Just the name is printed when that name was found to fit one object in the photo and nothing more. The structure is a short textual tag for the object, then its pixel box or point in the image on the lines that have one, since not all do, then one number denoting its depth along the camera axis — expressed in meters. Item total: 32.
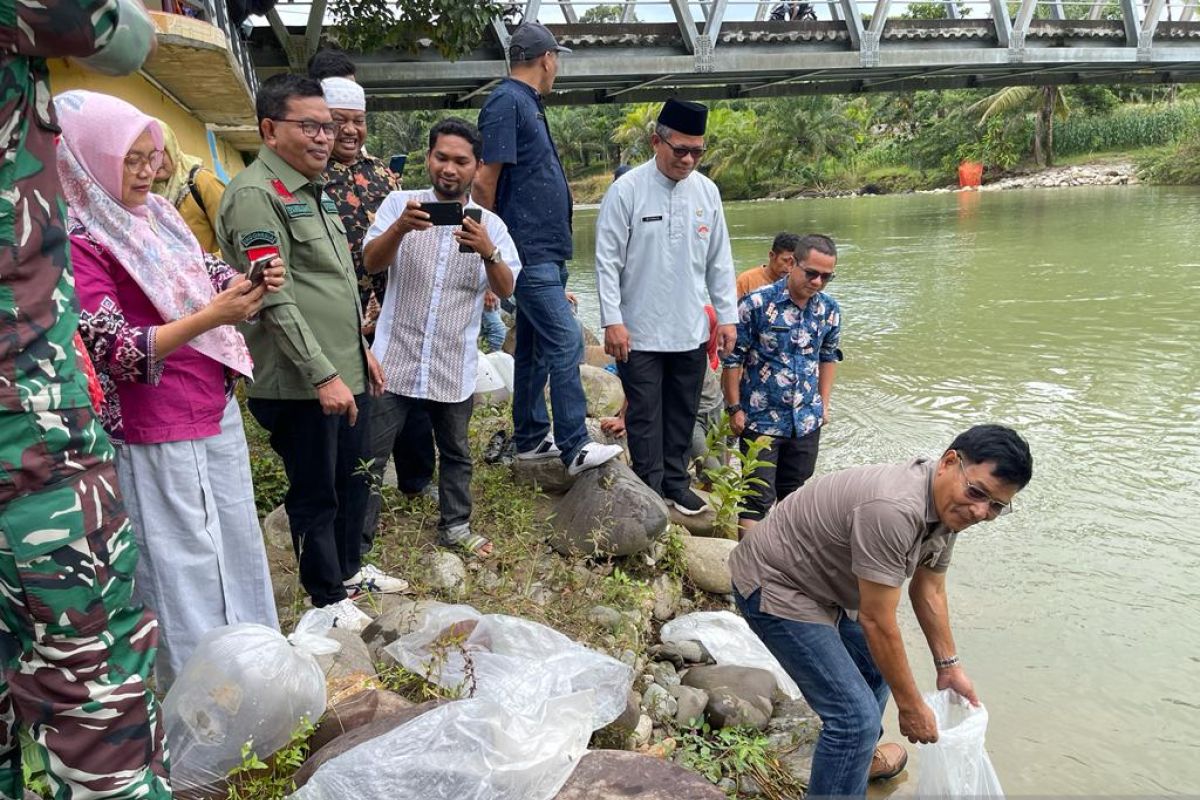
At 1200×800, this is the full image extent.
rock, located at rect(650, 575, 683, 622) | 3.62
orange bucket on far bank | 35.75
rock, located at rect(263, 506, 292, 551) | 3.55
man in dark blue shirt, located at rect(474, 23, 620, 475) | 3.68
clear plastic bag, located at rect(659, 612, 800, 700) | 3.28
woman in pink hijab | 2.07
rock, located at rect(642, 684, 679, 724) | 2.87
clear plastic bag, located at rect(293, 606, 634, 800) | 1.93
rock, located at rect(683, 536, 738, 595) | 3.94
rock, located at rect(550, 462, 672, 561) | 3.57
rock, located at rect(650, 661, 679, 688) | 3.05
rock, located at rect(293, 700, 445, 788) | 2.05
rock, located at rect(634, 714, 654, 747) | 2.63
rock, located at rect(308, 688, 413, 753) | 2.21
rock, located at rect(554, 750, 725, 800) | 1.96
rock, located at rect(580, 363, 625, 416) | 5.61
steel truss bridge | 10.67
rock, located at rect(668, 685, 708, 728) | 2.89
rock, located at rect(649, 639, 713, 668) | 3.25
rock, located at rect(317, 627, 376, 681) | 2.44
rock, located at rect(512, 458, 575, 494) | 4.00
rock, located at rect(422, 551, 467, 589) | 3.29
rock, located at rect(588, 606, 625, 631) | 3.15
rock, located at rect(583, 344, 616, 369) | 7.00
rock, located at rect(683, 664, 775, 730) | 2.93
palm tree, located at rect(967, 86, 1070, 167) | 34.19
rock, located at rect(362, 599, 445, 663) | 2.76
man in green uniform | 2.65
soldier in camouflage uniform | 1.45
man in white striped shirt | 3.38
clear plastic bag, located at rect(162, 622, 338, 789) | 2.00
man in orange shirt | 4.82
